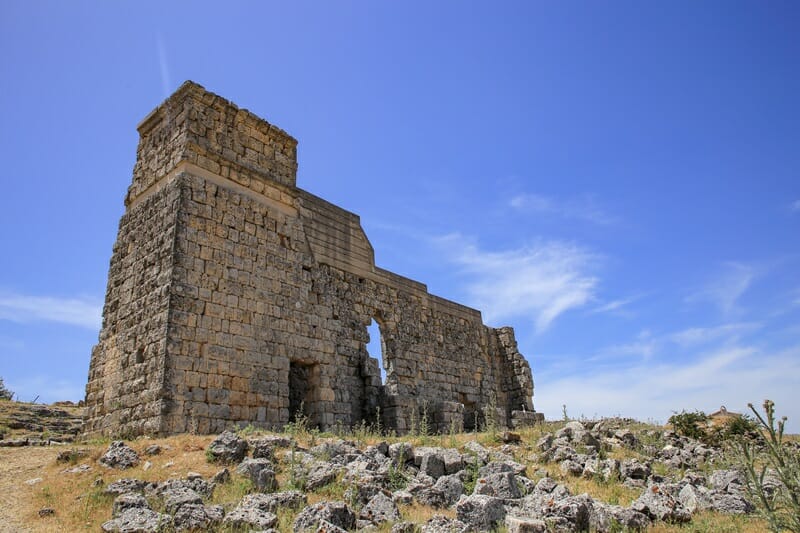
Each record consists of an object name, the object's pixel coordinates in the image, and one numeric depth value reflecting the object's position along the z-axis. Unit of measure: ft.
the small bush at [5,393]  58.43
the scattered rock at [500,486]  19.96
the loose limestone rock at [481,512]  16.47
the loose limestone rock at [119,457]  25.08
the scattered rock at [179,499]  18.37
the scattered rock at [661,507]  17.75
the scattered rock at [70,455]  26.30
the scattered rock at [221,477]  22.00
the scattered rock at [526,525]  15.14
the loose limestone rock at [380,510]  17.74
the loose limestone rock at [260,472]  21.06
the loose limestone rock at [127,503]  19.13
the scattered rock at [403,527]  16.09
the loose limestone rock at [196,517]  17.22
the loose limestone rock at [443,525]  15.60
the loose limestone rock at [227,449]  24.59
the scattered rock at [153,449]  26.37
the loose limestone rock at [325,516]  16.66
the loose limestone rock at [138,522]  17.10
